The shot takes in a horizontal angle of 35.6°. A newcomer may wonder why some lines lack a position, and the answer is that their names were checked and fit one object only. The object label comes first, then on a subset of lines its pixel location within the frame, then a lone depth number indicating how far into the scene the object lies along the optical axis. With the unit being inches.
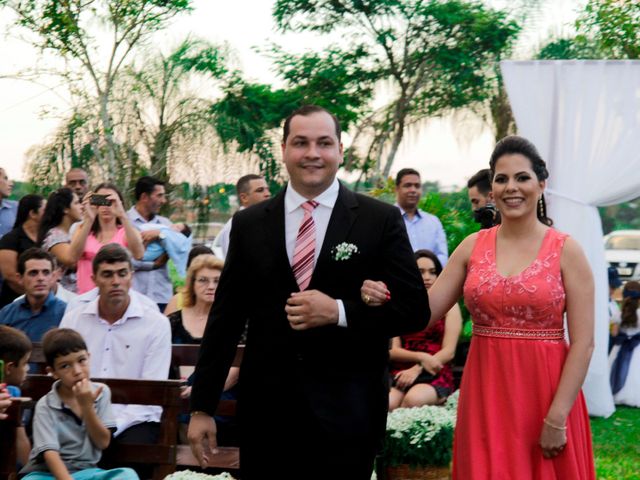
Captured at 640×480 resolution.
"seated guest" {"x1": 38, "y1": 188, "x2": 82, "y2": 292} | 347.3
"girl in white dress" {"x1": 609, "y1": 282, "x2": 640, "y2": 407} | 429.4
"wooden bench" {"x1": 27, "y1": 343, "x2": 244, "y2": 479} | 219.8
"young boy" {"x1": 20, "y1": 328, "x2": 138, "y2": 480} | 205.5
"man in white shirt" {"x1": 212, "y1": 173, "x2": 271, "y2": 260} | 366.9
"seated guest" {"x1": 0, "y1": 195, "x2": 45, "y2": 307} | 346.6
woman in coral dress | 159.0
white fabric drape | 376.2
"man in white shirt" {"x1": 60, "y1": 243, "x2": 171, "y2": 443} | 245.4
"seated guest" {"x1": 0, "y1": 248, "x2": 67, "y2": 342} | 287.9
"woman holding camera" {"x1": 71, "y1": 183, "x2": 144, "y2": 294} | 326.6
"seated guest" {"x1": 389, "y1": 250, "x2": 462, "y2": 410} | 299.3
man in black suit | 140.6
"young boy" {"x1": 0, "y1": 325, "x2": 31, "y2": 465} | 215.2
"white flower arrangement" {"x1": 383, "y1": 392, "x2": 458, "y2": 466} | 241.9
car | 971.9
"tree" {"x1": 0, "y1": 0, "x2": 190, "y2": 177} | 747.4
